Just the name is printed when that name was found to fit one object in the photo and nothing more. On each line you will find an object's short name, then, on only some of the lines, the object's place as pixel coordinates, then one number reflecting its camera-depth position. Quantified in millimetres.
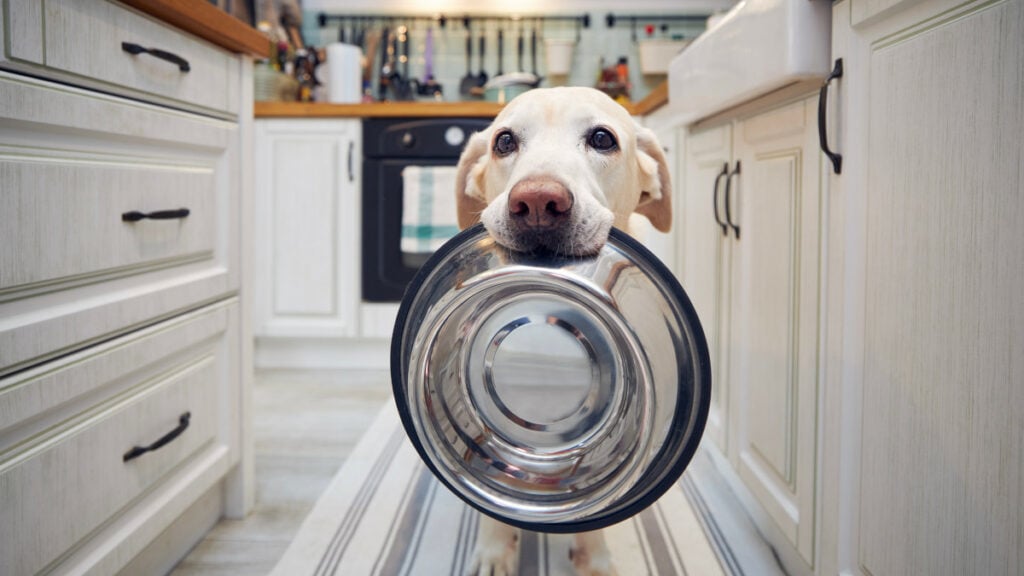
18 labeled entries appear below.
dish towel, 2938
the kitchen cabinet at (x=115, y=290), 884
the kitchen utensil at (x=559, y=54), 3549
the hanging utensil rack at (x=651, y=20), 3686
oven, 2953
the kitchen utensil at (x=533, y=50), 3676
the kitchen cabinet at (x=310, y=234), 2977
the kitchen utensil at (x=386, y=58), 3607
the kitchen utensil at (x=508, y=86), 3158
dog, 988
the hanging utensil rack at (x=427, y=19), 3680
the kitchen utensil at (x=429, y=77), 3609
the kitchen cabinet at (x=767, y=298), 1167
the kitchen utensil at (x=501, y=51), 3686
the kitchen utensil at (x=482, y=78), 3652
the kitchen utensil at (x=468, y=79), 3658
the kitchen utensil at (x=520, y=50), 3637
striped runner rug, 1332
